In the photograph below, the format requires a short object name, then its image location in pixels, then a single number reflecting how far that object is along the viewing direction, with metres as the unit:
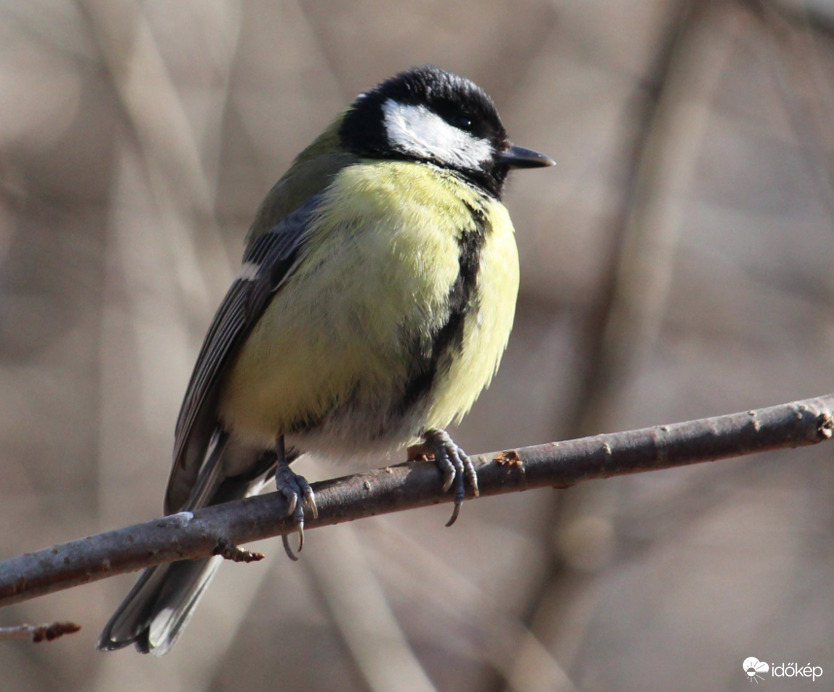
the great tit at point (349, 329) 5.36
